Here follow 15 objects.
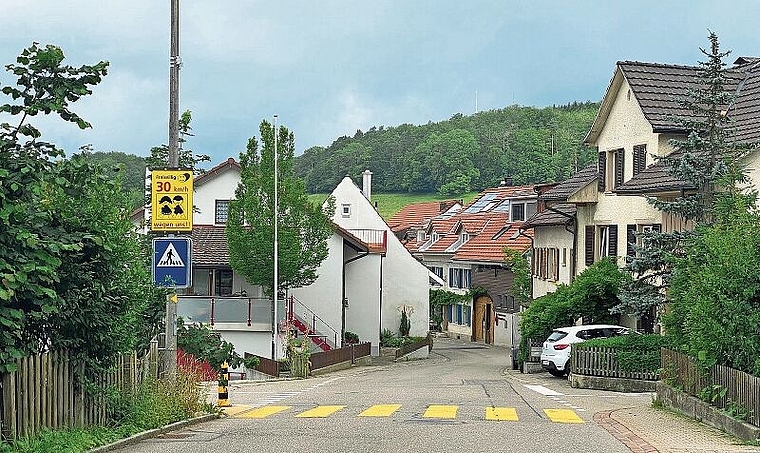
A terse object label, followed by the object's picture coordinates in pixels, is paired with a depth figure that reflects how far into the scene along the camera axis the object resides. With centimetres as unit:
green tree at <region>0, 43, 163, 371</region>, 1251
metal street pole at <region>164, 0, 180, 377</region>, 1902
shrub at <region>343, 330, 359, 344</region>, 5938
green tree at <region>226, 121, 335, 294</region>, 4984
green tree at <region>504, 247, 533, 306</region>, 6053
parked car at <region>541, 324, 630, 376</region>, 3784
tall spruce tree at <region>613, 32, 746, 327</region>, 2873
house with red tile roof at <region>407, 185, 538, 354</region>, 7381
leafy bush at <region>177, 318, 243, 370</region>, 3857
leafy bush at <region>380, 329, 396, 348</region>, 6562
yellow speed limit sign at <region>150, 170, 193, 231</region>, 1845
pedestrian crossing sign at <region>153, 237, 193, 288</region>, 1831
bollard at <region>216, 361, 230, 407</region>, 2384
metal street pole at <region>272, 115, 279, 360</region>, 4766
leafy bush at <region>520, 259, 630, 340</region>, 4012
